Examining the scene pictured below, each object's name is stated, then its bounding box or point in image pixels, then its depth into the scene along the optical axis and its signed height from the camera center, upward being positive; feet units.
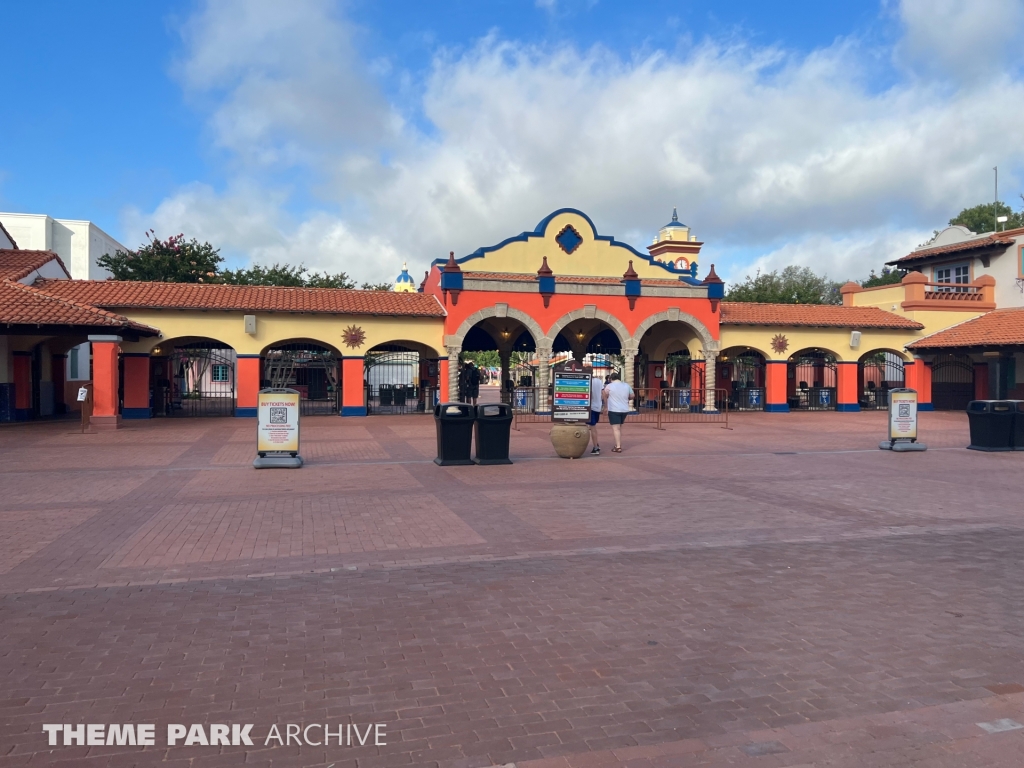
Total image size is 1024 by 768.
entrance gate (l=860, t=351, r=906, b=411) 111.55 +2.62
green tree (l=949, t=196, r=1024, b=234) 175.11 +41.57
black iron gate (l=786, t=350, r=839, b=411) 107.45 +0.78
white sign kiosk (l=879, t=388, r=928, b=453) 54.24 -1.89
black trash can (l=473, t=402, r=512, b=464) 46.29 -2.34
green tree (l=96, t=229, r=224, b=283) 121.29 +21.17
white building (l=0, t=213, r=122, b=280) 144.87 +30.60
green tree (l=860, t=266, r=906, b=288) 212.19 +33.14
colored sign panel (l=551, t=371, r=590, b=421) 53.36 -0.09
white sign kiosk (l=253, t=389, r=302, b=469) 44.14 -1.77
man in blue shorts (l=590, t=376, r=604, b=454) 53.88 -0.39
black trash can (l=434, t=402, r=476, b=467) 45.52 -2.15
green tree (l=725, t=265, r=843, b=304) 173.78 +25.12
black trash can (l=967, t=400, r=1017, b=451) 54.13 -2.17
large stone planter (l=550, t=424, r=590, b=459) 49.37 -2.83
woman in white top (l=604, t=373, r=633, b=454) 53.21 -0.50
